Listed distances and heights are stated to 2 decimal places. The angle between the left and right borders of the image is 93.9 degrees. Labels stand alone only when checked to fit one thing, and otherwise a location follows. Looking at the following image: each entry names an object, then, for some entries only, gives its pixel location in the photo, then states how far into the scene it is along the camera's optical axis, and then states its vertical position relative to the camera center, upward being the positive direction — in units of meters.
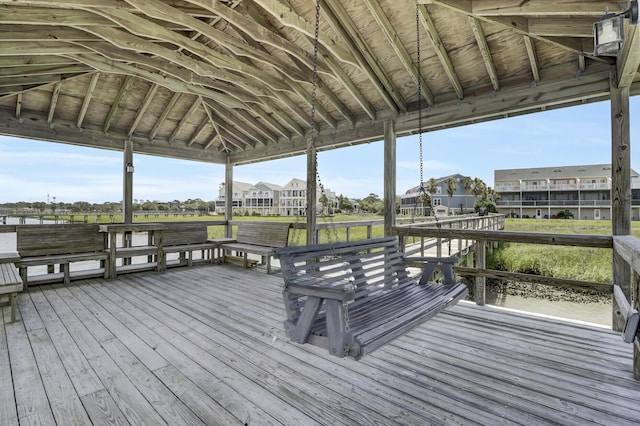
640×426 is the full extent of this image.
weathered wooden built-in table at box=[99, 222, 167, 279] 5.52 -0.65
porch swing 1.64 -0.67
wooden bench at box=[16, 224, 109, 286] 4.81 -0.57
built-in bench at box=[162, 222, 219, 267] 6.34 -0.58
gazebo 2.98 +2.02
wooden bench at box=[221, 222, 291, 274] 6.16 -0.55
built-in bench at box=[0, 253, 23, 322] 3.06 -0.69
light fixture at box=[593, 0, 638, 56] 1.87 +1.13
